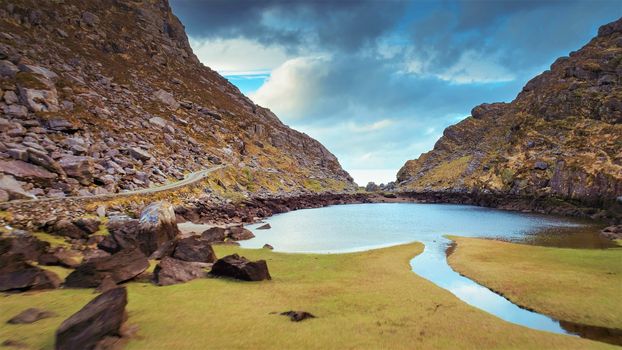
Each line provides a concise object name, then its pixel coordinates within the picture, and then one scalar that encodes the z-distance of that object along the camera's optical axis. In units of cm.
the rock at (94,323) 1210
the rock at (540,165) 12788
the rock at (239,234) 4844
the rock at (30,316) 1476
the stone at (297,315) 1619
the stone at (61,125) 5953
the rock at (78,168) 4772
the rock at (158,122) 10634
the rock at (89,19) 13646
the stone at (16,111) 5747
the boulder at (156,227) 3167
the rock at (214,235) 4266
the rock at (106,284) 1911
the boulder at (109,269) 1978
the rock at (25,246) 2211
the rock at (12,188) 3669
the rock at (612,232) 4551
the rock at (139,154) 7169
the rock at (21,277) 1864
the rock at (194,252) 2773
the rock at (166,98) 13312
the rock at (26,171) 4075
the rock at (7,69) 6831
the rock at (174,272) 2139
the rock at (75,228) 3284
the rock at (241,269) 2338
